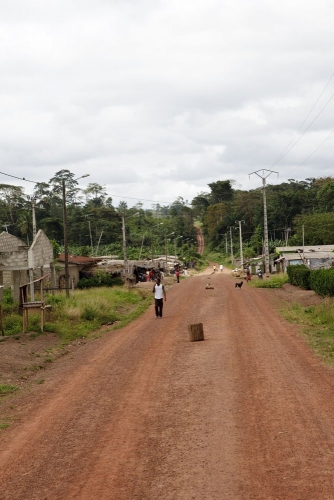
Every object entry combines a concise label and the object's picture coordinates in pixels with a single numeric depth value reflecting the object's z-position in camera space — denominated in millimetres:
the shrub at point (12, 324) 19406
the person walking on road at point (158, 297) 22875
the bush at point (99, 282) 47000
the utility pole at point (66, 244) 31084
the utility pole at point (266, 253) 55306
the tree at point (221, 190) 143500
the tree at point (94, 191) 132750
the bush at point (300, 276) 35719
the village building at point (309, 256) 55019
